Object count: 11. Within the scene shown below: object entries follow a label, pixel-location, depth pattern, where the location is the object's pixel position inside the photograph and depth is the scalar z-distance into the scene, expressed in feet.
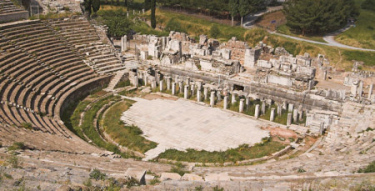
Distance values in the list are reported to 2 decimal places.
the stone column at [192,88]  106.22
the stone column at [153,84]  112.06
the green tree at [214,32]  175.98
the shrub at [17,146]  56.50
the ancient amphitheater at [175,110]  49.31
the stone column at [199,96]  103.30
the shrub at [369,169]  52.47
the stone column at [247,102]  96.63
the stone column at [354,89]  94.32
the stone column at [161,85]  110.11
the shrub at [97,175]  44.69
